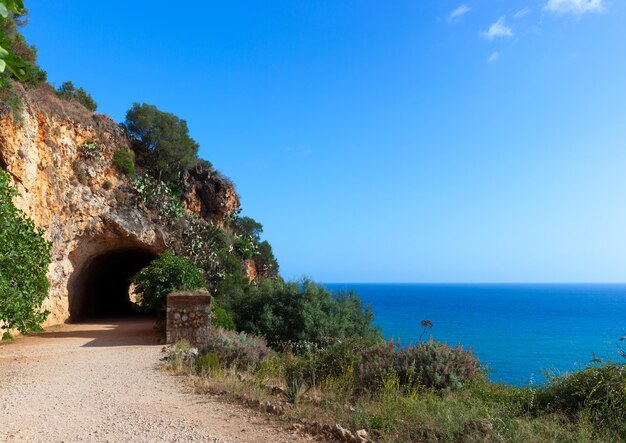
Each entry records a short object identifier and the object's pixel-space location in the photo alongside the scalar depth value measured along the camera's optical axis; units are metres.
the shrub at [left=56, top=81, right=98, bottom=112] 24.98
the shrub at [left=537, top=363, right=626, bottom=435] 5.29
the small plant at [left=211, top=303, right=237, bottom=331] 13.45
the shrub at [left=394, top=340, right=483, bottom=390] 7.09
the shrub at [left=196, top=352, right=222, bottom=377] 8.19
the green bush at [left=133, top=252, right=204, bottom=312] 14.77
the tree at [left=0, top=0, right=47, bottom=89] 2.49
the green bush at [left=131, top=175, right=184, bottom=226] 22.42
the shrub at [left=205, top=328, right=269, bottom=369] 8.95
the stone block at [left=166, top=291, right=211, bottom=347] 12.90
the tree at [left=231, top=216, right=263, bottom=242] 30.56
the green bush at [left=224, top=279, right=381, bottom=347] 13.61
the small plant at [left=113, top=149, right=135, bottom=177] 22.08
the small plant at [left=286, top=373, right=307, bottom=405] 6.47
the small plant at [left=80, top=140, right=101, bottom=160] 20.27
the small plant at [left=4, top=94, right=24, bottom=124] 14.51
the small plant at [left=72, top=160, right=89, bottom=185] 19.64
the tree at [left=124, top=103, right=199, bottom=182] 25.16
